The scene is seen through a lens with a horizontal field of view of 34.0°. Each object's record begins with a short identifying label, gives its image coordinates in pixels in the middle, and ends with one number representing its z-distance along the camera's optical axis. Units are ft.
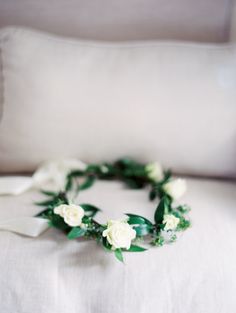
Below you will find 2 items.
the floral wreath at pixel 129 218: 2.63
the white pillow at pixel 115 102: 3.48
